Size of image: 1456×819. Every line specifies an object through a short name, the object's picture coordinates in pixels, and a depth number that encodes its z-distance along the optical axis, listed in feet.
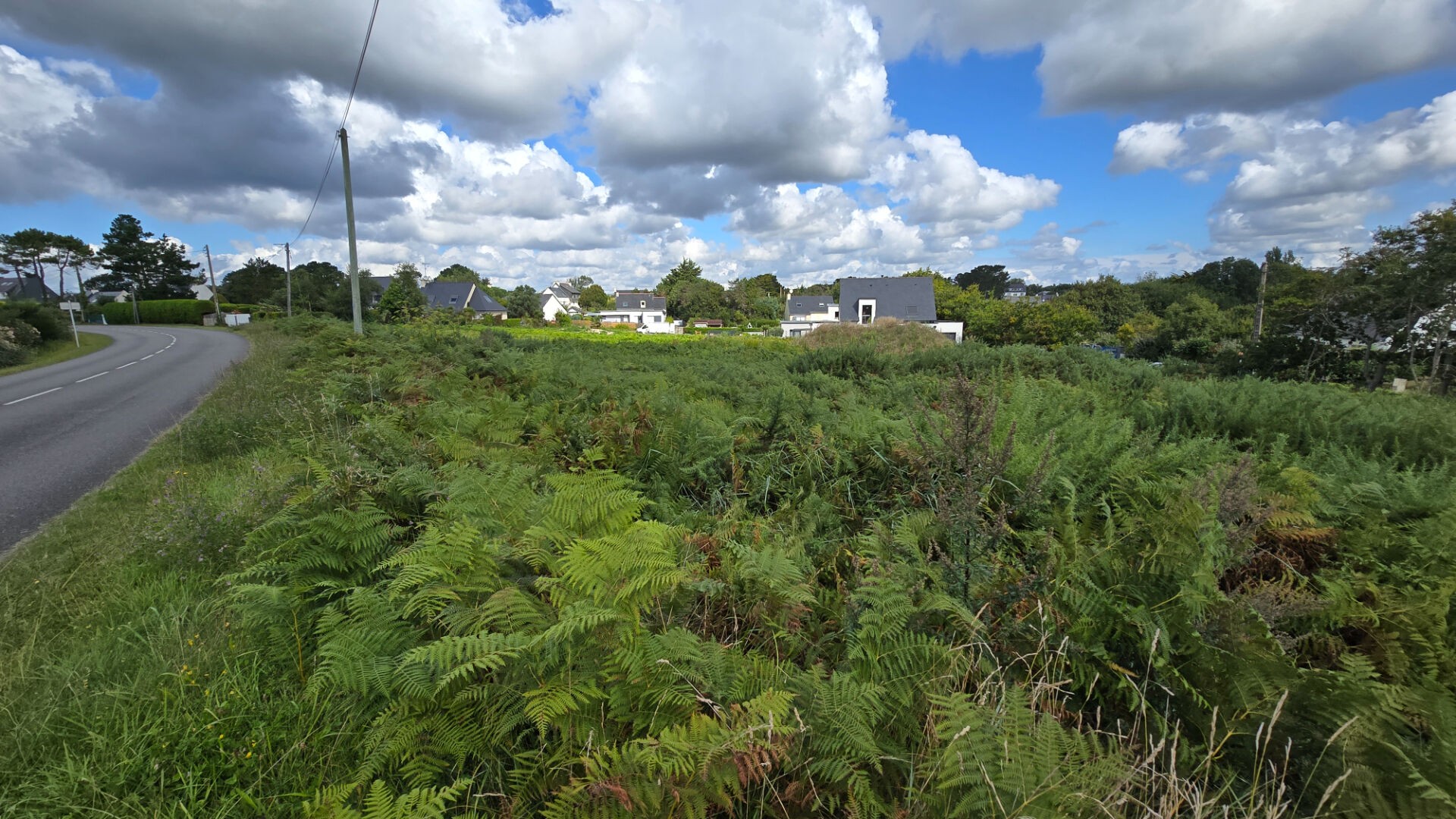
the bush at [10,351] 70.19
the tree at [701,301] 316.19
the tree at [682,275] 420.36
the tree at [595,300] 419.00
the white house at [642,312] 299.17
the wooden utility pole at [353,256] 49.65
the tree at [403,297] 128.33
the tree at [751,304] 318.65
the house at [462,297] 242.99
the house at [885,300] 206.49
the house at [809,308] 295.28
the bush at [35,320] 80.79
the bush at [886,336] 72.90
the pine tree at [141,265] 208.33
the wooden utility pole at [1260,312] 100.01
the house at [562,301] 337.72
